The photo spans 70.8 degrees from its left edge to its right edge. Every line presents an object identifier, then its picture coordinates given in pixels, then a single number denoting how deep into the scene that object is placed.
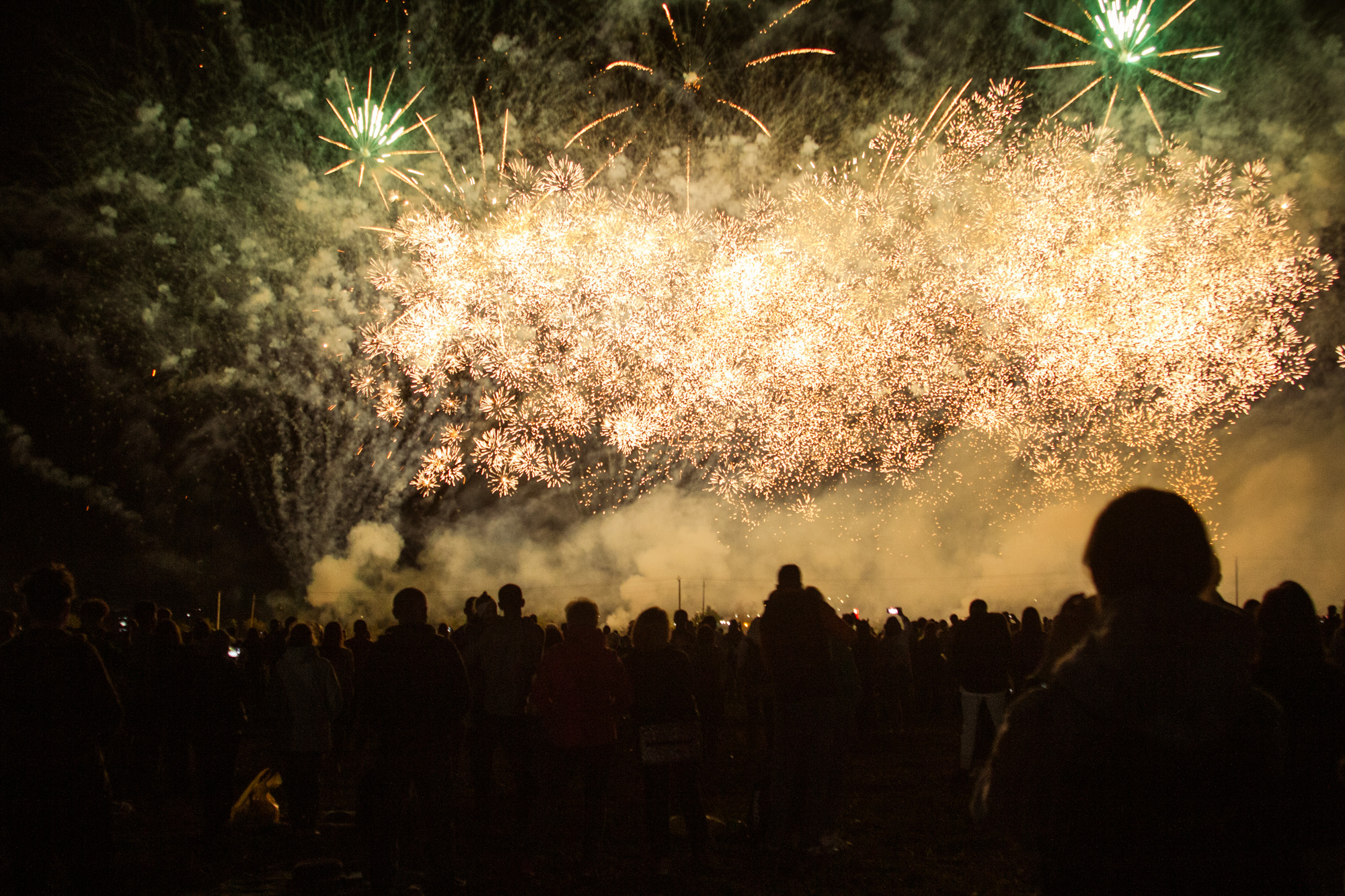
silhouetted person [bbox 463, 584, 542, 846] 6.42
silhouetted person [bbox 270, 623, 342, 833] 6.59
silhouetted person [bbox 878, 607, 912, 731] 13.02
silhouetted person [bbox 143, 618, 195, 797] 6.74
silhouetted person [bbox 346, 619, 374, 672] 11.22
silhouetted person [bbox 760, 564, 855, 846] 5.56
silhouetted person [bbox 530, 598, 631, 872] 5.53
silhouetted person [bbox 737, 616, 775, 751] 8.41
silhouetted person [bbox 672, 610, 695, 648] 12.90
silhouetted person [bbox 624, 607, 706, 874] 5.53
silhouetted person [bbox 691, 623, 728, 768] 7.90
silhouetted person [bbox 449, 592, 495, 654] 8.33
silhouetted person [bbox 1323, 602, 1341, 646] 11.52
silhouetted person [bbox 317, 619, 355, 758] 8.91
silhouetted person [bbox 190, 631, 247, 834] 6.40
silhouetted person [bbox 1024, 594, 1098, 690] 4.60
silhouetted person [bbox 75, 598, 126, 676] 7.87
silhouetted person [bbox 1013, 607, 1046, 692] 8.89
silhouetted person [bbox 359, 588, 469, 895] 5.07
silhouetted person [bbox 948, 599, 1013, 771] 7.94
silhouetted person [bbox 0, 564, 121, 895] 3.76
